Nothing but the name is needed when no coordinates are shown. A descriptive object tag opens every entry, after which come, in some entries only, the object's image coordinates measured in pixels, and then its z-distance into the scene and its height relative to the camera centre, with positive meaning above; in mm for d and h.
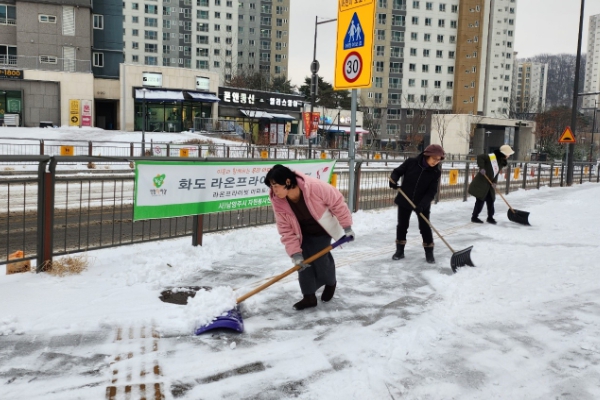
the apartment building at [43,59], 38938 +6374
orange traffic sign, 22406 +964
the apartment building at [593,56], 151675 +32323
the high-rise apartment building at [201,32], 93250 +21189
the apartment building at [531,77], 155125 +25910
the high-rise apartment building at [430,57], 83250 +16022
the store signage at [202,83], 46219 +5698
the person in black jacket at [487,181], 10922 -488
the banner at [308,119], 36500 +2260
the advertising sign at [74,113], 40031 +2179
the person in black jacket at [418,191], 7223 -519
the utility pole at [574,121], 24031 +1900
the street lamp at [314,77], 22902 +3306
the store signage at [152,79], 43219 +5507
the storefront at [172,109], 43438 +3144
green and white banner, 6328 -562
